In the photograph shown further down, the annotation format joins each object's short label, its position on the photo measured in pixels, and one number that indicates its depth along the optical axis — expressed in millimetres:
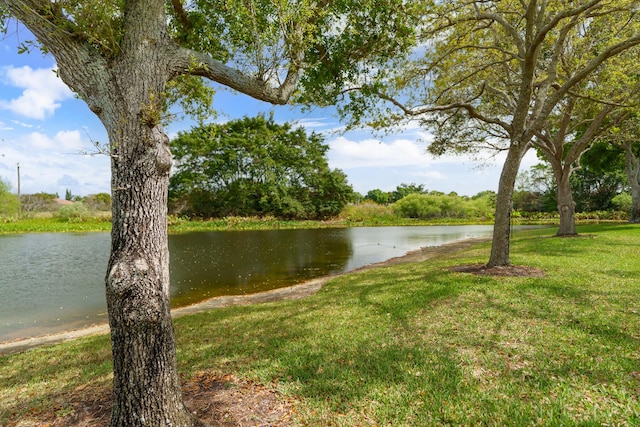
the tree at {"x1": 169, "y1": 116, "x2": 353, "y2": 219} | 40188
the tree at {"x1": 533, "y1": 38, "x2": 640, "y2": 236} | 10133
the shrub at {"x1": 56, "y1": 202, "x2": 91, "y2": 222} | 37934
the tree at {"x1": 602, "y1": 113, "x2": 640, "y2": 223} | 19016
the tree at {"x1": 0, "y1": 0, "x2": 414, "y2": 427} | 2504
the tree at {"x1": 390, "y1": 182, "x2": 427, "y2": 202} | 78800
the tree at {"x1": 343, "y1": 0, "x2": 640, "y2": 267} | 7484
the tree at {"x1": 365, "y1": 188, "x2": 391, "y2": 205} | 90375
